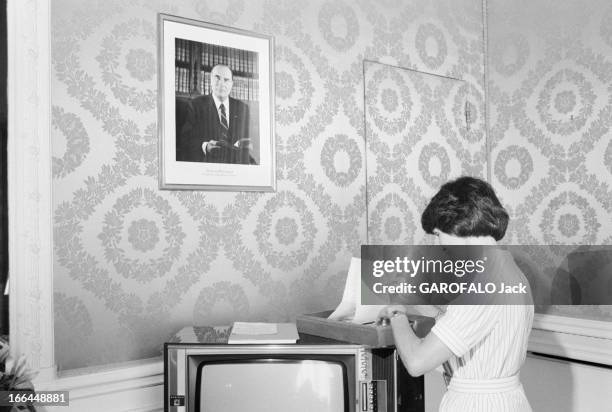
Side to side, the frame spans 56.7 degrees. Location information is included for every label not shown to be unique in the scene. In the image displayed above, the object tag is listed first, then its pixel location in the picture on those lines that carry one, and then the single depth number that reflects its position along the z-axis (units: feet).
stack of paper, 4.63
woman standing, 4.32
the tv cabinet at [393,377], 4.54
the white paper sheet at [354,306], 5.06
